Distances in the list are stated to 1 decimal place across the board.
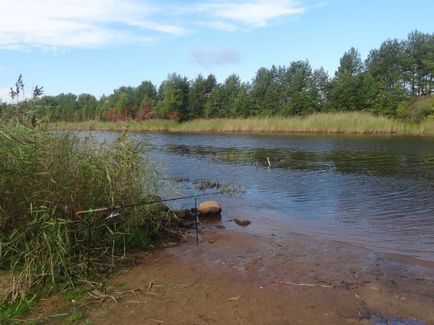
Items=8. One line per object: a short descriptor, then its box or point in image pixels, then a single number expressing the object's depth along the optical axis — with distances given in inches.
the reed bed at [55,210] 214.5
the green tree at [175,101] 2434.8
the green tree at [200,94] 2472.9
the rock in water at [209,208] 403.9
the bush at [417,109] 1738.4
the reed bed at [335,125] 1594.5
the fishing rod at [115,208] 222.7
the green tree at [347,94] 2005.4
